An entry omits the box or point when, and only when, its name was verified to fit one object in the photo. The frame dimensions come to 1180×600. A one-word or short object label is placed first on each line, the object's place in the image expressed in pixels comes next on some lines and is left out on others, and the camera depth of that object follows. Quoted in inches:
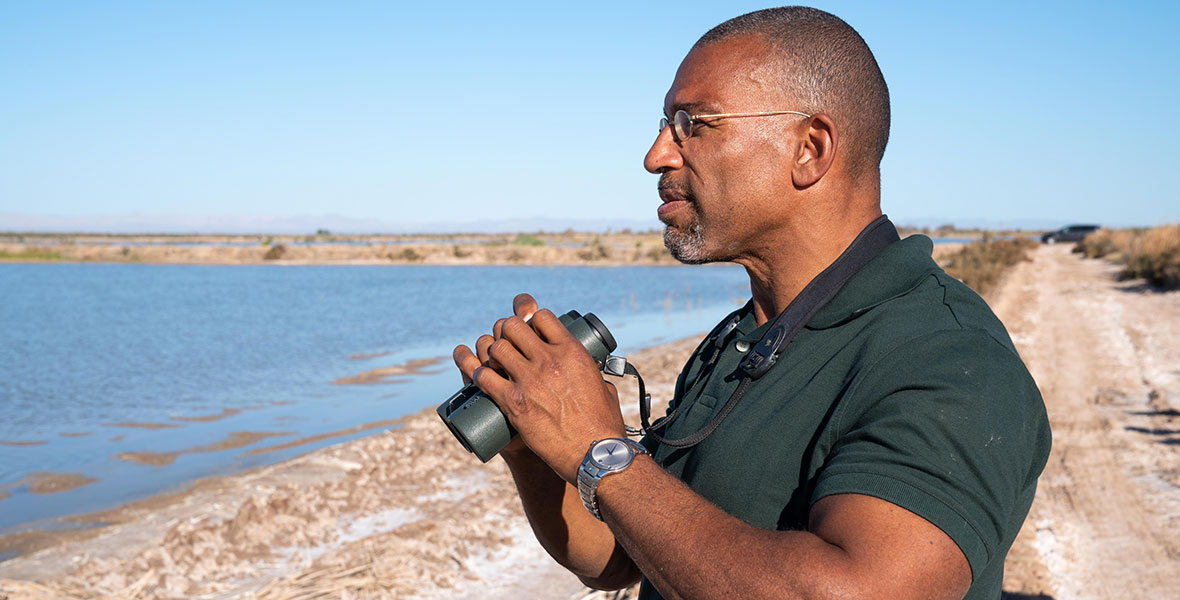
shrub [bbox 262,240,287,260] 2065.7
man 43.8
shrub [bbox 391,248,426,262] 1974.7
